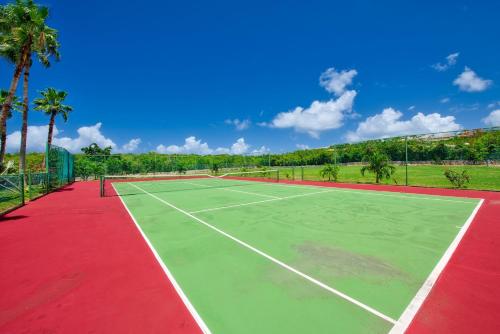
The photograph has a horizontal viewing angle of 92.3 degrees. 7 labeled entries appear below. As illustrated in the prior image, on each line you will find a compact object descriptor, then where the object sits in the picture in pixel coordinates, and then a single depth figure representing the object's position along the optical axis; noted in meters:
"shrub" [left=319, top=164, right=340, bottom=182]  22.33
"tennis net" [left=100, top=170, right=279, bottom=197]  17.12
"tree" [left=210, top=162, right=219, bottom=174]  40.50
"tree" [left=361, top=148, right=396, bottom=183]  18.77
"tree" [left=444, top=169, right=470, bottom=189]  15.25
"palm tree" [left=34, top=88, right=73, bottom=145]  27.48
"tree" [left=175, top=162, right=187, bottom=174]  41.03
